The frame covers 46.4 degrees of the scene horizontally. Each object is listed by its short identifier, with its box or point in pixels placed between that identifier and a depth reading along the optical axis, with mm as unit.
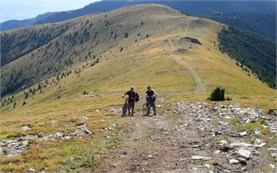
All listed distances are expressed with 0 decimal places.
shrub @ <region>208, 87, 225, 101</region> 44406
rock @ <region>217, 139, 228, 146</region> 21108
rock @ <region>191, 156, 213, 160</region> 18688
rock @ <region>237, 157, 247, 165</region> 17959
